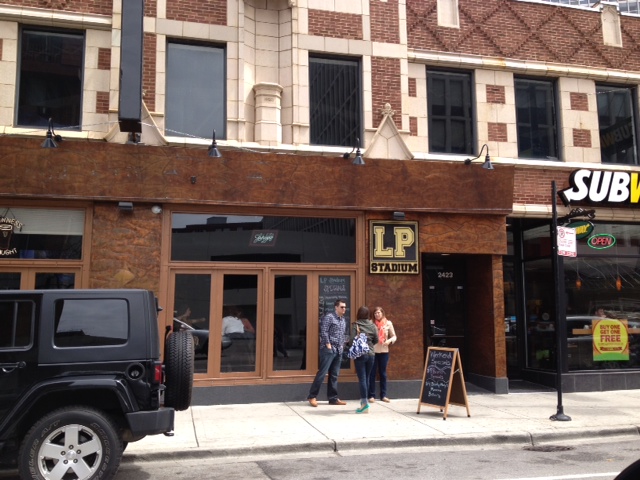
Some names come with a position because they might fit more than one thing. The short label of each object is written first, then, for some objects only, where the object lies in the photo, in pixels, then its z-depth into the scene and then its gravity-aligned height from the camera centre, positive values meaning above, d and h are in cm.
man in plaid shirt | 1066 -77
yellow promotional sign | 1300 -70
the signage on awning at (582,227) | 1246 +161
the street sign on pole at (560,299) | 968 +15
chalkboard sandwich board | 976 -120
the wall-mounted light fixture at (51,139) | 1029 +280
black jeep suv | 589 -72
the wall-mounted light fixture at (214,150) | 1072 +270
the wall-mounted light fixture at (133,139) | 1077 +293
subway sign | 1284 +248
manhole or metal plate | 806 -187
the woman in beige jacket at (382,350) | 1111 -78
